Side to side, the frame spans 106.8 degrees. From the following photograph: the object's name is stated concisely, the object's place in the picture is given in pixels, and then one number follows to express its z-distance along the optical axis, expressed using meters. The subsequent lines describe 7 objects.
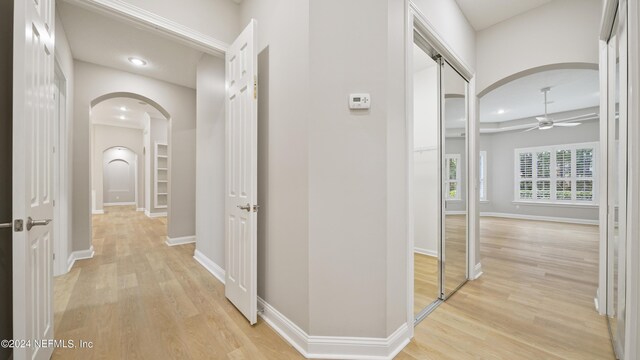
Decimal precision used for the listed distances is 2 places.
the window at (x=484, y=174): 8.46
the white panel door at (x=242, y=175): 1.91
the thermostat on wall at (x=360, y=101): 1.56
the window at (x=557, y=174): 6.85
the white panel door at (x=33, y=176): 1.12
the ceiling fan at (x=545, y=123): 5.32
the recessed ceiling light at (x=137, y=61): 3.78
